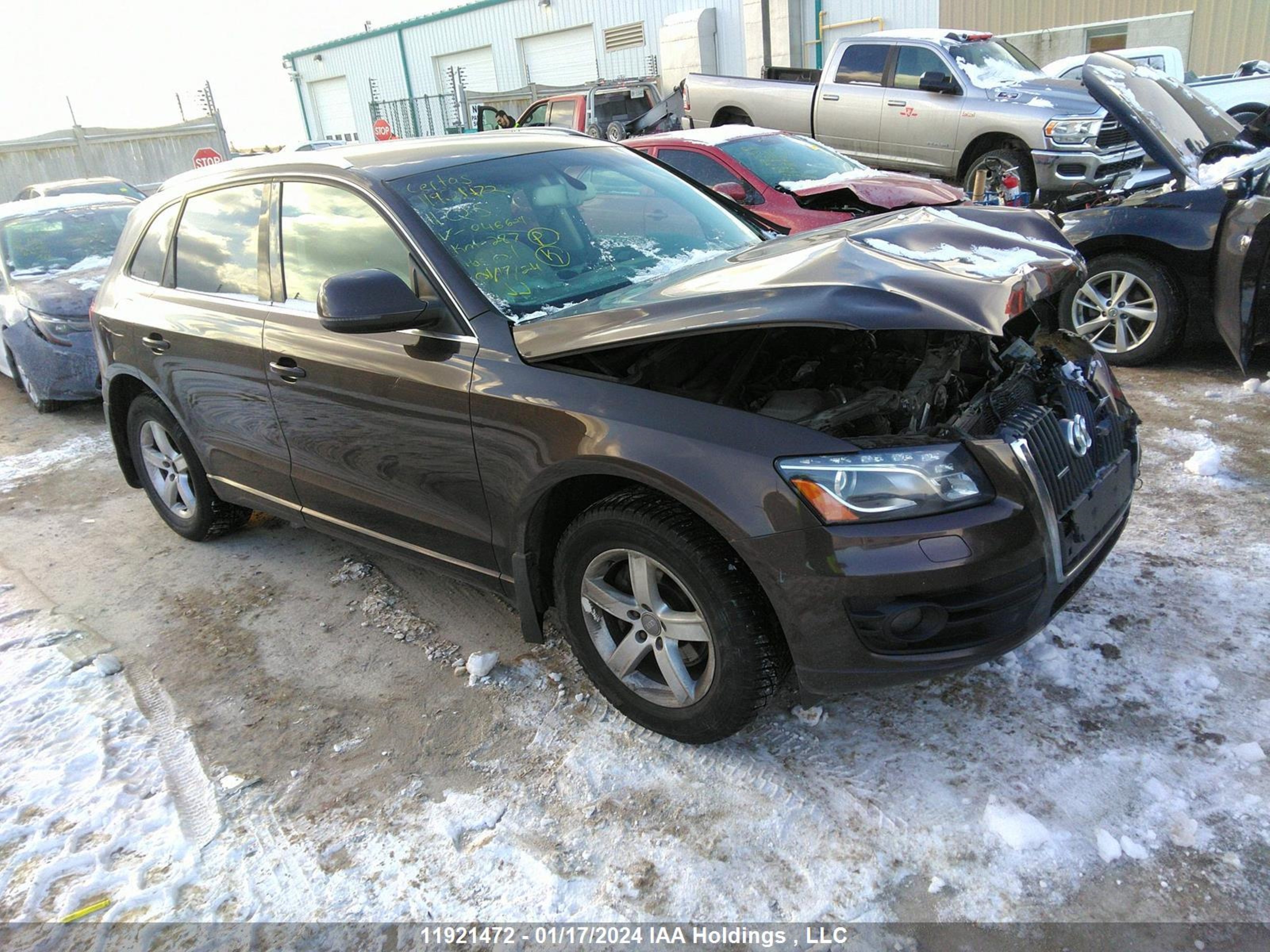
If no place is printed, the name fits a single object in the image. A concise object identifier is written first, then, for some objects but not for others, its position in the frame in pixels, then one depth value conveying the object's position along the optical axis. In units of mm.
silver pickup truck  9531
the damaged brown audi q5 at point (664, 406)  2248
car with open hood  4770
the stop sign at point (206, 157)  19969
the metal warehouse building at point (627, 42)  17859
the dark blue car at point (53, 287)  6797
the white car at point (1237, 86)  12414
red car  6539
